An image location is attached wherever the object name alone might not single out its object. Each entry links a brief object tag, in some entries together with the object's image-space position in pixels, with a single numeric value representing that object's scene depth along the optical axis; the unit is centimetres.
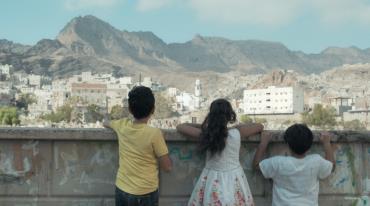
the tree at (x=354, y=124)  11044
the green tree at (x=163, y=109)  15469
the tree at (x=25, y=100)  17988
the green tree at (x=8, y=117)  10275
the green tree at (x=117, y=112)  13062
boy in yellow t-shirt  516
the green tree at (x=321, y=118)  11781
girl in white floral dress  521
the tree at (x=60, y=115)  13125
